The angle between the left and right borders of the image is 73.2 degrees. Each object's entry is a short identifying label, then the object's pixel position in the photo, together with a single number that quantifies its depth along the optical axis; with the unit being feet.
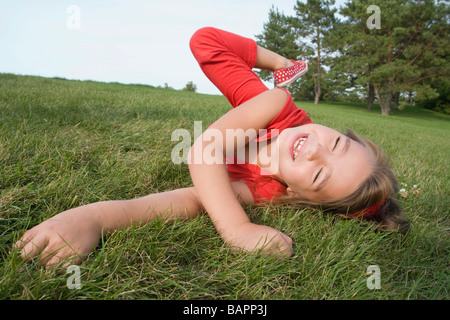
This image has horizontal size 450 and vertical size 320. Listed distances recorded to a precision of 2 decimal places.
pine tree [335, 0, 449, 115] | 66.59
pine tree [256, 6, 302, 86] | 94.12
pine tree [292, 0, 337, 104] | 93.76
